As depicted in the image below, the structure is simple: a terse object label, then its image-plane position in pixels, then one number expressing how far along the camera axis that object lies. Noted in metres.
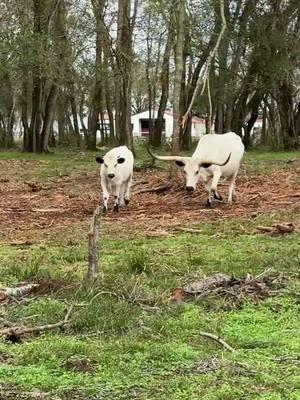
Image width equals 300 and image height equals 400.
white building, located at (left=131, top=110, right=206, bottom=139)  88.56
